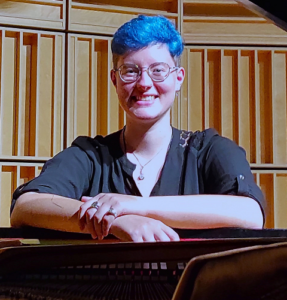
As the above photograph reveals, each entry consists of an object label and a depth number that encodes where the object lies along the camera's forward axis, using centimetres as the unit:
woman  204
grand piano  134
